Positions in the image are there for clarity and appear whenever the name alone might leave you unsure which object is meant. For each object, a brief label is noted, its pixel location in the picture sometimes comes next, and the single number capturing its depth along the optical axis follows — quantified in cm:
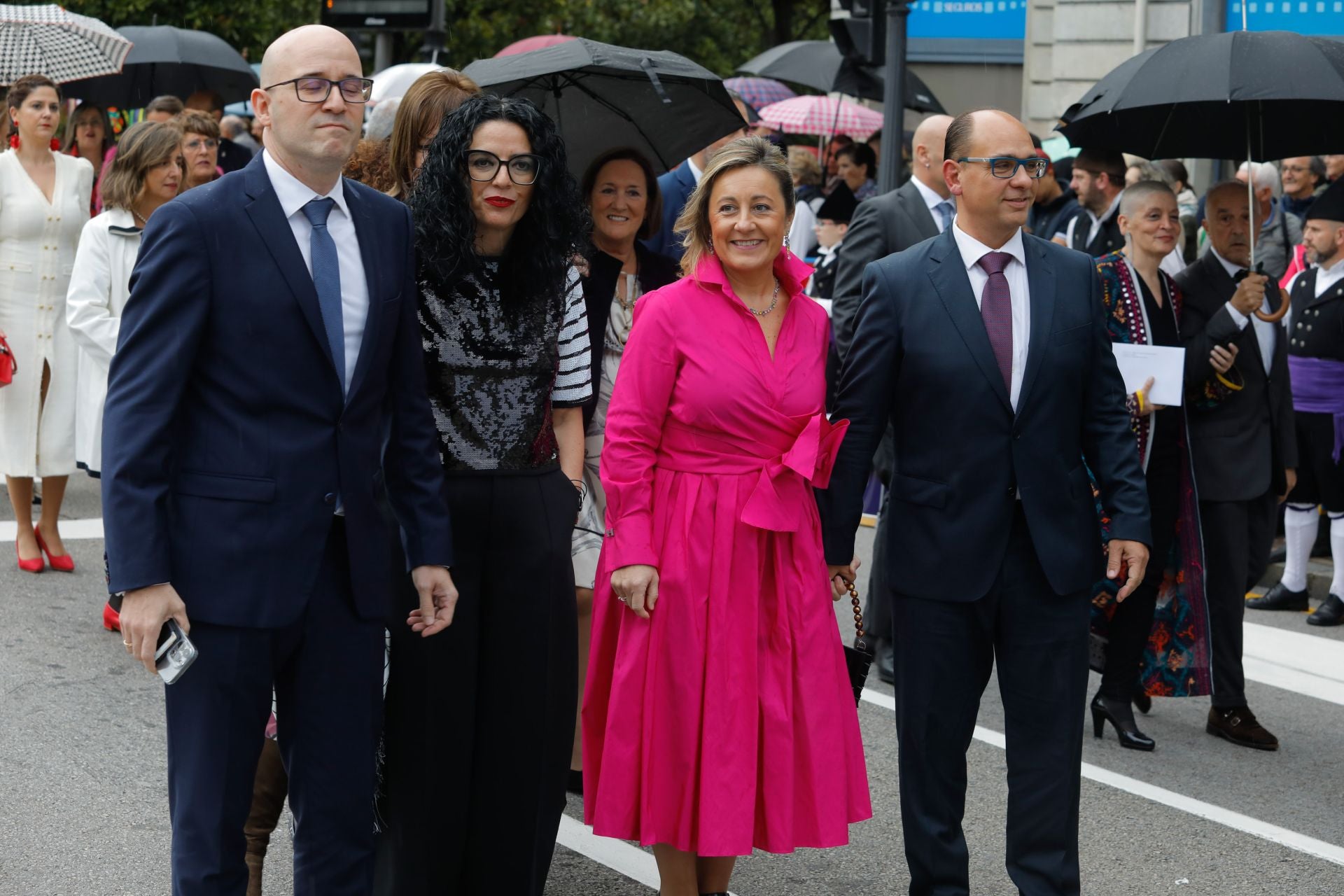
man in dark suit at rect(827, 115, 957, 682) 676
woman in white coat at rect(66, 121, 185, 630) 727
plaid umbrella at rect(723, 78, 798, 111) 1980
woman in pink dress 424
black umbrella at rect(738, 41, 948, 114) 1471
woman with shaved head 611
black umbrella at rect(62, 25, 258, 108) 1454
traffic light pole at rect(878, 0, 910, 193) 979
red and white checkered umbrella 1762
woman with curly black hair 397
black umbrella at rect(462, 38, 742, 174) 580
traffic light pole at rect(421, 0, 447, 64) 1412
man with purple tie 423
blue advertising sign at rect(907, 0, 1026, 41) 2352
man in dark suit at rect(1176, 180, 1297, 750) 627
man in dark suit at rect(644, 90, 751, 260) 643
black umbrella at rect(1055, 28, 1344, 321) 582
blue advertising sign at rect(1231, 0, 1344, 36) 1748
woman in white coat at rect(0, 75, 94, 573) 851
